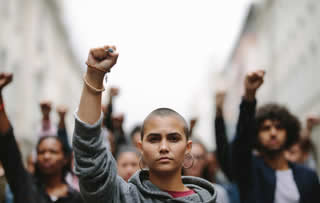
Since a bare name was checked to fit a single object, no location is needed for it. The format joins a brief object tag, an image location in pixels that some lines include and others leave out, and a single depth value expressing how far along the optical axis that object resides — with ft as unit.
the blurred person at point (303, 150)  15.26
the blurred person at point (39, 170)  9.32
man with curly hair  9.77
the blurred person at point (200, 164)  14.24
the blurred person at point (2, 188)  11.00
